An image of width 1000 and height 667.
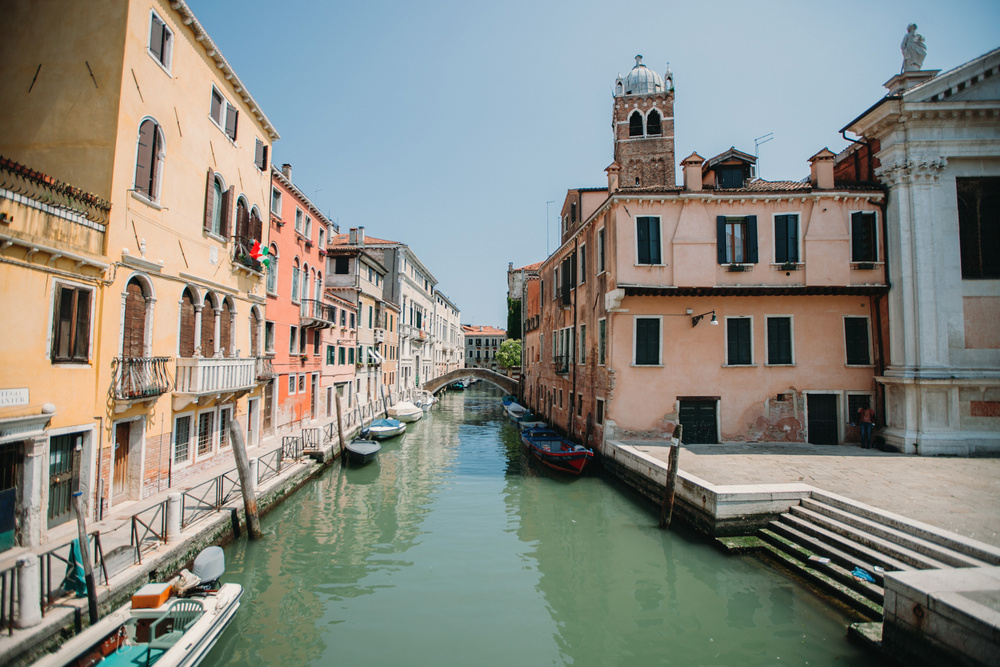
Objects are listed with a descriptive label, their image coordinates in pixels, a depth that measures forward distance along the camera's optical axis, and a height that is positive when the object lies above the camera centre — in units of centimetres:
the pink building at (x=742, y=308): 1460 +165
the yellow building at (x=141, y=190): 872 +323
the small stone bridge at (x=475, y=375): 3659 -126
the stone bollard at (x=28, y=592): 512 -237
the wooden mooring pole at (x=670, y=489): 1040 -254
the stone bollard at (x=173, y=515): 772 -238
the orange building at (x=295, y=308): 1691 +193
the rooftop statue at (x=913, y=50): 1417 +880
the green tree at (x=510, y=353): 4969 +92
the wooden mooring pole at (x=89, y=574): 561 -237
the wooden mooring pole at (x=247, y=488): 978 -247
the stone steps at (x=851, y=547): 680 -272
